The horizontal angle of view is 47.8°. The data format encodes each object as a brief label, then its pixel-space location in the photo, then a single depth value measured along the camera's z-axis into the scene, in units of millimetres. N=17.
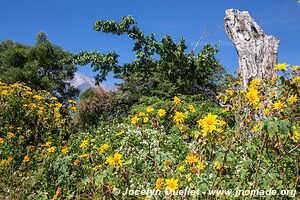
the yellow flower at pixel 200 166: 2338
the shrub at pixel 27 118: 6889
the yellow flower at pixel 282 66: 2854
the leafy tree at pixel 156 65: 12180
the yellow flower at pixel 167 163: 2461
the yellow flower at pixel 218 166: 2078
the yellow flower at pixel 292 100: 2668
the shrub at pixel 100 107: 12562
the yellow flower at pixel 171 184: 2246
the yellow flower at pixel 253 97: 2619
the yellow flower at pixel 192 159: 2381
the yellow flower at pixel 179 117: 3160
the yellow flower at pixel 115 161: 2404
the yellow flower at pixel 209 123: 1985
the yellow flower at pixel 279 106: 2588
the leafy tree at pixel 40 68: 20328
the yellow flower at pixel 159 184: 2330
